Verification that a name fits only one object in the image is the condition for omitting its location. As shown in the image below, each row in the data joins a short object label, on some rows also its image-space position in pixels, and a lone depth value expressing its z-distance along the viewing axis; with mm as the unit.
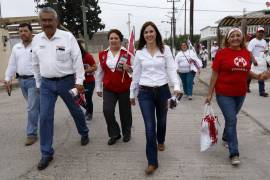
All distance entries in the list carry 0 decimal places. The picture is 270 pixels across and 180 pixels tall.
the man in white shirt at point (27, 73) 3249
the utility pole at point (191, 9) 14217
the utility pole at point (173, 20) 33965
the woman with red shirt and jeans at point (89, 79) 3813
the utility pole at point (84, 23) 18556
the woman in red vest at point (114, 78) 3067
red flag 3110
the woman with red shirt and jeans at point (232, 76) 2626
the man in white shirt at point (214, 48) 11546
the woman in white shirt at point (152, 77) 2508
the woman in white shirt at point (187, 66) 5576
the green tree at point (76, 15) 23515
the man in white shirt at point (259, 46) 5431
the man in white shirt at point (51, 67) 2677
